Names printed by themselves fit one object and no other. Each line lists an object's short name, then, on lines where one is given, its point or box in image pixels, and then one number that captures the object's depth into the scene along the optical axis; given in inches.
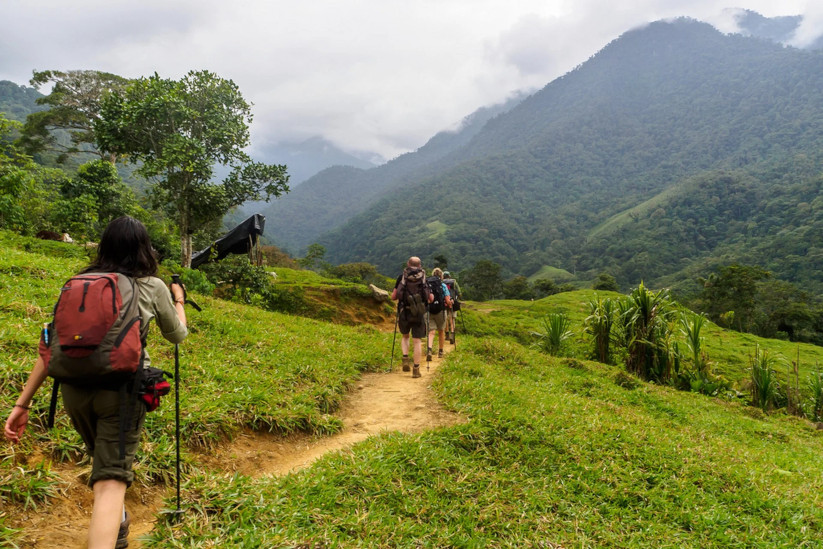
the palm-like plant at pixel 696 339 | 443.2
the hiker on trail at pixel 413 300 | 301.9
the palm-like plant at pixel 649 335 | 441.7
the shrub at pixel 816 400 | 410.0
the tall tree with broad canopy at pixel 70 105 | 1117.7
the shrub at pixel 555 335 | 505.7
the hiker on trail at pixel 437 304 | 353.7
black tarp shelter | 666.2
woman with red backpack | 91.5
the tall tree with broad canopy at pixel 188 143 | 435.5
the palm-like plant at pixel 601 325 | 477.1
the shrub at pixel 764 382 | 415.8
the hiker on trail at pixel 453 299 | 418.6
